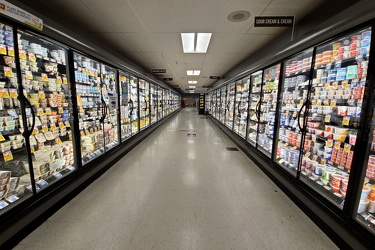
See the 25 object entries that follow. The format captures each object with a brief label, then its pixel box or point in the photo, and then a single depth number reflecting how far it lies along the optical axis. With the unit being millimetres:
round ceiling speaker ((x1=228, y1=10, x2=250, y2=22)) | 2287
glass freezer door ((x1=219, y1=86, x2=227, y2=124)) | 8031
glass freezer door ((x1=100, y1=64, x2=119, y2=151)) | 3531
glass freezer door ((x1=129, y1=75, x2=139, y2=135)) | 5125
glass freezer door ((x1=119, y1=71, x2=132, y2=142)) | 4246
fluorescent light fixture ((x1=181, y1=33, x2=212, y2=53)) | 3216
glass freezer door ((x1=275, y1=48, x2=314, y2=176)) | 2668
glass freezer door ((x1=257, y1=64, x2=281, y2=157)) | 3508
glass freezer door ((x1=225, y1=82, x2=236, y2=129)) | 6896
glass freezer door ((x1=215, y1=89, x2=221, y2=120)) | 9601
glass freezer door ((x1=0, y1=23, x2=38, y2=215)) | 1679
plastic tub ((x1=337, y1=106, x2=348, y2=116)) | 1944
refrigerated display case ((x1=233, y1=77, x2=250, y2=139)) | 5377
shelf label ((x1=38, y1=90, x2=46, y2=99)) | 2145
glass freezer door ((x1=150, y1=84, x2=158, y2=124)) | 7820
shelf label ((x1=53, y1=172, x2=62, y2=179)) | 2257
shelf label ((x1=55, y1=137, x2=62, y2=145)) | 2355
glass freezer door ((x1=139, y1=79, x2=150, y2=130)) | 6150
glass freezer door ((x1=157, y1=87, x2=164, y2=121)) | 9162
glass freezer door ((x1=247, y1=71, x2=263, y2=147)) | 4406
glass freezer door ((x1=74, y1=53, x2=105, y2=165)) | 2951
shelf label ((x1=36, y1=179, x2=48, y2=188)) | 2016
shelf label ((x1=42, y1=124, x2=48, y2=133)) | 2216
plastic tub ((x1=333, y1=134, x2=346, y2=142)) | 2010
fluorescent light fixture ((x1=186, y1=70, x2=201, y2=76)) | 7377
